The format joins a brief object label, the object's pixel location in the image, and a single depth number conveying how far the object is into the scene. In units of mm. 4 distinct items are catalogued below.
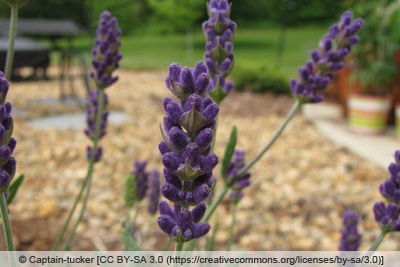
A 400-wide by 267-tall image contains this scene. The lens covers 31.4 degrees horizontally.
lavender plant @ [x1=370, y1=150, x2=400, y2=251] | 269
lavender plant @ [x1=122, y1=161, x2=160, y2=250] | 357
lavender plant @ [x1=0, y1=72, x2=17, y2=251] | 211
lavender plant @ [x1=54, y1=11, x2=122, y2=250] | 331
